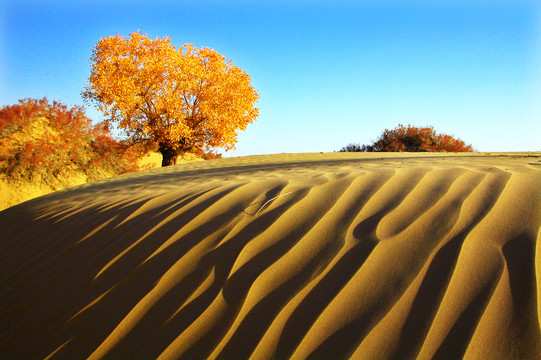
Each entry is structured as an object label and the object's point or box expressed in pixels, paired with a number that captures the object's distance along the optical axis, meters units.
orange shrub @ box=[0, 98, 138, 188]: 12.12
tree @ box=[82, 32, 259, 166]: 14.11
